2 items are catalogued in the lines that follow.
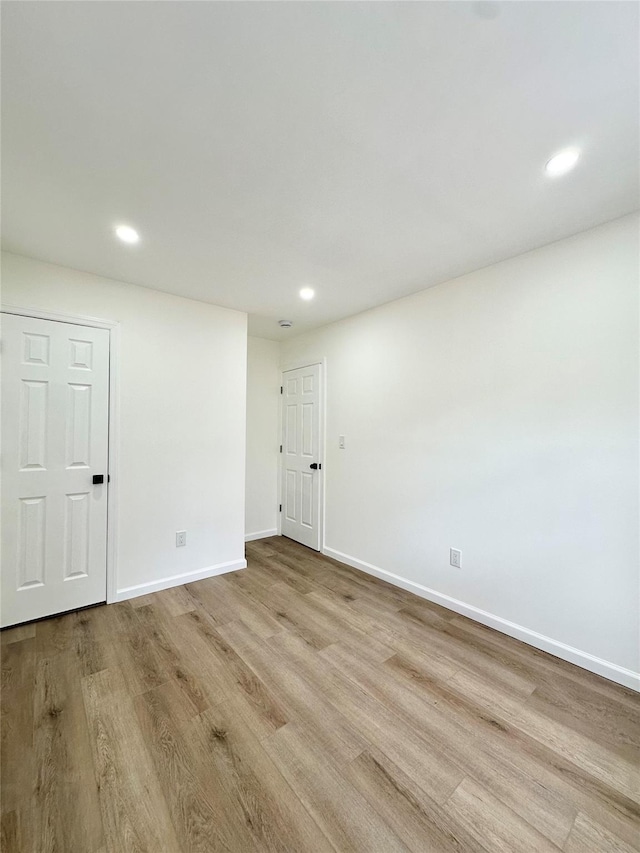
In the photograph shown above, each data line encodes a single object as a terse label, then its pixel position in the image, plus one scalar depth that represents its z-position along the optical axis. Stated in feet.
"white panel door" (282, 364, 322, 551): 12.59
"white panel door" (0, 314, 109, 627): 7.50
